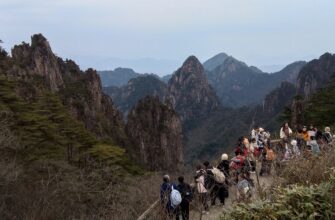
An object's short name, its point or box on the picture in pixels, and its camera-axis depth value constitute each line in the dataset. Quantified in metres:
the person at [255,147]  15.54
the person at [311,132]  18.44
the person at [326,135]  17.60
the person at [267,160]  13.83
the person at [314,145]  15.23
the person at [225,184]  13.53
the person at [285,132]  19.61
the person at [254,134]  18.74
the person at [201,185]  12.81
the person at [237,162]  13.95
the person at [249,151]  12.80
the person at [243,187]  8.48
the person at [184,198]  12.10
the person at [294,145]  15.40
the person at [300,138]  18.52
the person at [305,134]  18.80
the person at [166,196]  11.09
